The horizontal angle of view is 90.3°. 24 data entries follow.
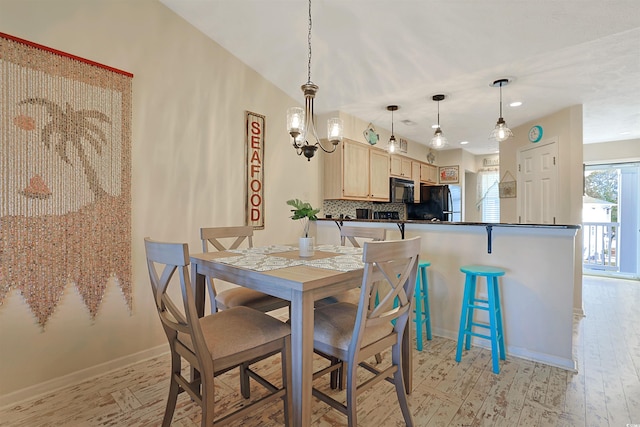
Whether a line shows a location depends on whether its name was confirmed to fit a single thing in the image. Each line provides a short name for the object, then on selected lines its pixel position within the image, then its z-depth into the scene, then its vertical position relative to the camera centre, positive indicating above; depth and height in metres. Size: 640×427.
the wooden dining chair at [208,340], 1.31 -0.59
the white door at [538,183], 4.06 +0.37
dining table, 1.37 -0.34
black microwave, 5.05 +0.32
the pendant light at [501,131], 3.13 +0.78
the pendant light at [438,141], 3.34 +0.73
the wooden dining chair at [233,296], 2.11 -0.59
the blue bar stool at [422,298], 2.62 -0.75
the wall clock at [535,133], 4.29 +1.05
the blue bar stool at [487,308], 2.26 -0.74
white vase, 2.00 -0.23
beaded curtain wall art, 1.85 +0.21
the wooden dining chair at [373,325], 1.41 -0.57
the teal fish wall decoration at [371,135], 4.43 +1.06
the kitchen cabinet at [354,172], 3.98 +0.50
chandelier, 2.04 +0.56
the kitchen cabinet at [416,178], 5.70 +0.59
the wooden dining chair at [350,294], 1.99 -0.62
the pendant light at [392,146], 3.76 +0.76
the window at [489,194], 7.06 +0.35
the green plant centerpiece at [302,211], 1.95 -0.01
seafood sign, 3.16 +0.41
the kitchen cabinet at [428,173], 6.02 +0.72
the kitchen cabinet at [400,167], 5.05 +0.72
